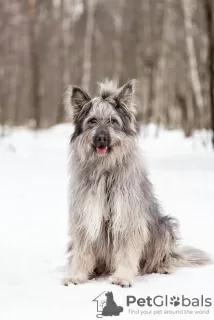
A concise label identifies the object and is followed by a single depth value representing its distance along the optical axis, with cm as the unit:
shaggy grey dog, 472
